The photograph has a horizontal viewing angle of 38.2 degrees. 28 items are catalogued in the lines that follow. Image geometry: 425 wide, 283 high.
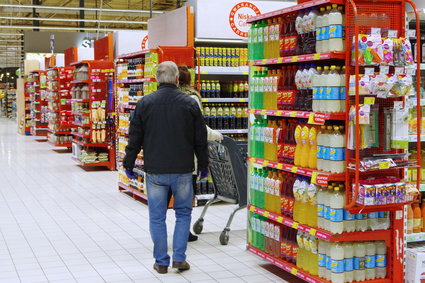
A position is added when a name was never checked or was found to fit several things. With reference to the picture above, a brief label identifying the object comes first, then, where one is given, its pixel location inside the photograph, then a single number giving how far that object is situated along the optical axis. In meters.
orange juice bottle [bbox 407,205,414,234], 5.02
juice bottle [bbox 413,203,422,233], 5.08
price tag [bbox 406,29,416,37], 4.77
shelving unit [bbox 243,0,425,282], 4.21
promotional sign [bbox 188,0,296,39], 8.41
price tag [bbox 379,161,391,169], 4.20
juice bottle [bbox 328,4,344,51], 4.25
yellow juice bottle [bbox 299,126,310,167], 4.62
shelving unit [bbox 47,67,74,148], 15.85
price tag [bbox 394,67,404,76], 4.21
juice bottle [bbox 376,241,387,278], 4.58
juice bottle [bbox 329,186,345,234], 4.29
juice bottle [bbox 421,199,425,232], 5.14
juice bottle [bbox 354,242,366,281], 4.48
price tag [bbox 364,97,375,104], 4.14
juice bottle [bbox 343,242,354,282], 4.42
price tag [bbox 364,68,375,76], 4.14
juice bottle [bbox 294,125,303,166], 4.71
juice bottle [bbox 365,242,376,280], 4.53
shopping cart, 6.21
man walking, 4.98
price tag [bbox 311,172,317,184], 4.36
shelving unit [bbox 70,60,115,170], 12.28
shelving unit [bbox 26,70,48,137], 20.12
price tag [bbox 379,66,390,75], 4.18
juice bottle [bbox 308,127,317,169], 4.54
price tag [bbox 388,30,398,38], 4.31
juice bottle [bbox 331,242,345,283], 4.38
